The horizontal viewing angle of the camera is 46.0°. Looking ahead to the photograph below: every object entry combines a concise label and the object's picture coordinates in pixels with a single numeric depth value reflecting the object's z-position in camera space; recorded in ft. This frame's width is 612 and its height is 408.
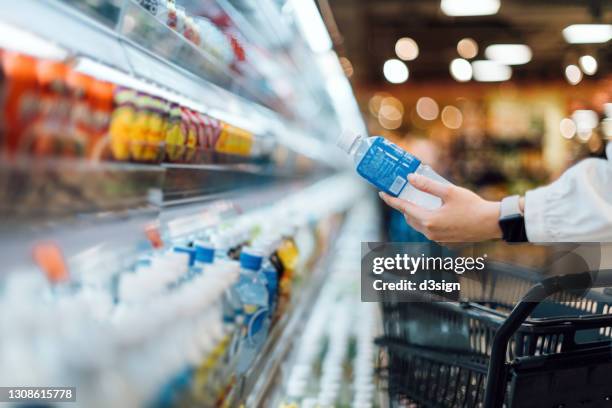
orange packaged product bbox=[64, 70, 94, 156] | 3.33
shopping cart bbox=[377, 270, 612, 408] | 4.33
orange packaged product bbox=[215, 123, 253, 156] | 7.60
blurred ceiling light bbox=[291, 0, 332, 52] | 8.58
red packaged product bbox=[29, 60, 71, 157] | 2.97
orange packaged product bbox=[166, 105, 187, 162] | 5.34
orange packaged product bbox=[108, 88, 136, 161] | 3.94
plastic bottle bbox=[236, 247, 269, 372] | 5.50
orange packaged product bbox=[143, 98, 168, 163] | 4.69
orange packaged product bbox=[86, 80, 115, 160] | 3.61
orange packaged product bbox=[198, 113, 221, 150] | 6.59
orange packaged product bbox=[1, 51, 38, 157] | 2.75
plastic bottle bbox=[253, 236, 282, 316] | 6.31
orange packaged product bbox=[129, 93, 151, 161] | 4.33
